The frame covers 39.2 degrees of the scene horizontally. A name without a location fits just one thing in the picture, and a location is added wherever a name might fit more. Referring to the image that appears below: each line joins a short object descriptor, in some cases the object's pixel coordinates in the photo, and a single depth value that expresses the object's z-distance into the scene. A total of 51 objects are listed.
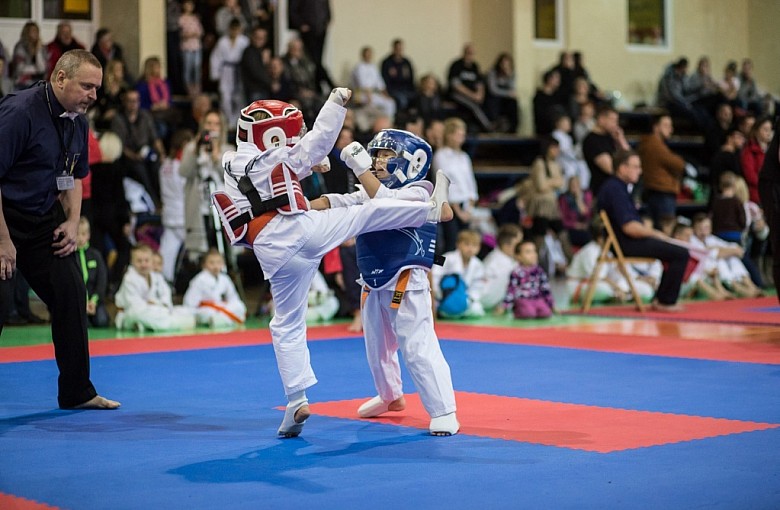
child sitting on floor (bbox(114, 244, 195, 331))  9.77
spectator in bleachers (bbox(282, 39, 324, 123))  13.95
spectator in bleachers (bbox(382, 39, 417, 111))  16.16
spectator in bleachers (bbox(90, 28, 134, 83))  13.12
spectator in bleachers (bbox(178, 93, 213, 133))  12.39
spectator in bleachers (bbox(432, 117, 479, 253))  11.90
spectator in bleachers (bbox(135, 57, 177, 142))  12.99
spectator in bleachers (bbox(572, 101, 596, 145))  16.44
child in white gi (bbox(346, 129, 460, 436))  4.94
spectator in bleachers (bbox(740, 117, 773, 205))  13.21
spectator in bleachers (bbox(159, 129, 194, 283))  11.52
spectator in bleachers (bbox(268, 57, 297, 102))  13.91
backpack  10.36
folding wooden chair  10.66
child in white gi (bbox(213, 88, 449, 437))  4.80
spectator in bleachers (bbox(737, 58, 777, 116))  19.12
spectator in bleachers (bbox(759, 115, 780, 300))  7.94
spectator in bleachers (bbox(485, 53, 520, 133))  17.06
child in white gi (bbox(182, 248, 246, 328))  10.16
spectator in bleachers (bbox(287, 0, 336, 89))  15.23
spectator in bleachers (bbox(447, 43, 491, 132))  16.73
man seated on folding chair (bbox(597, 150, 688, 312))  10.54
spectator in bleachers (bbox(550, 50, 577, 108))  17.19
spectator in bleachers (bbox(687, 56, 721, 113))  18.83
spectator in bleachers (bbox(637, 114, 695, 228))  13.47
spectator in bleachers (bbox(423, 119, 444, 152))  12.55
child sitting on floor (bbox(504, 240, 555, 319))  10.40
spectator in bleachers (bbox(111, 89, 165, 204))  11.82
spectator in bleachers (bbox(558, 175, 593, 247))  15.12
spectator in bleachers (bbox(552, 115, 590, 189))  15.80
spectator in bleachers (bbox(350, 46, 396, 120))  15.45
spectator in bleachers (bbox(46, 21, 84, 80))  12.99
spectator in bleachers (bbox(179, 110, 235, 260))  10.20
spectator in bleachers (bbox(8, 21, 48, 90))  12.60
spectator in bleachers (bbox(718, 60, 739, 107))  18.92
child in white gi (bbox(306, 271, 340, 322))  10.48
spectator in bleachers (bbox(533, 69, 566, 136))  16.67
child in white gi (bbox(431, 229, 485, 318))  10.65
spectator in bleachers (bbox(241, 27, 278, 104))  14.09
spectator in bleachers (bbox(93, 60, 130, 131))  12.09
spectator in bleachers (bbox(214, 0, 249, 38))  14.99
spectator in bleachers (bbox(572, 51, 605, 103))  17.50
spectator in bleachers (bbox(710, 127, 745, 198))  15.22
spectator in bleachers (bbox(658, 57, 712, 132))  18.80
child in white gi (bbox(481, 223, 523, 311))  11.01
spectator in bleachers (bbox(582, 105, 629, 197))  13.08
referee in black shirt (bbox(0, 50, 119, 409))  5.36
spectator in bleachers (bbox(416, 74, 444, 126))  15.71
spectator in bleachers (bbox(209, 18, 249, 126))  14.45
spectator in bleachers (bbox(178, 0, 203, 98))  14.28
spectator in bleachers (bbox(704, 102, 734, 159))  18.30
